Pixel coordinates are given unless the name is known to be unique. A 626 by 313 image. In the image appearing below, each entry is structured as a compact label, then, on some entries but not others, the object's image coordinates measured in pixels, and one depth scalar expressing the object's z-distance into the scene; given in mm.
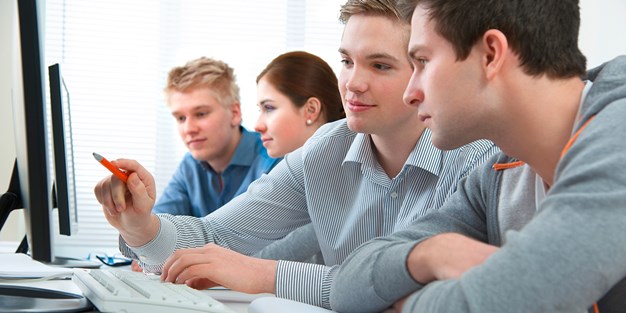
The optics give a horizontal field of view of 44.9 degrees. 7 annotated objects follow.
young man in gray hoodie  747
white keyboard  931
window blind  4555
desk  1273
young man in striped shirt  1496
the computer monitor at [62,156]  1149
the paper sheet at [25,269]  1450
